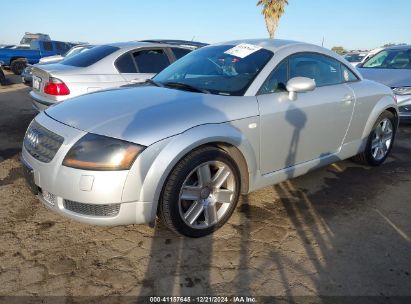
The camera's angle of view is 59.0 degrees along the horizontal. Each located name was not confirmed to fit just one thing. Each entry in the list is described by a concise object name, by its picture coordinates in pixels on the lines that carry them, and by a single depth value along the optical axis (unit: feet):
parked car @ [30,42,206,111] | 17.16
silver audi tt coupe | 8.18
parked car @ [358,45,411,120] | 21.71
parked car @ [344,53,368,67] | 52.81
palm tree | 87.97
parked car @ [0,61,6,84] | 41.22
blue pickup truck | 55.26
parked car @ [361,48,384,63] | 26.69
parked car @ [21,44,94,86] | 32.17
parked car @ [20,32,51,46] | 75.20
